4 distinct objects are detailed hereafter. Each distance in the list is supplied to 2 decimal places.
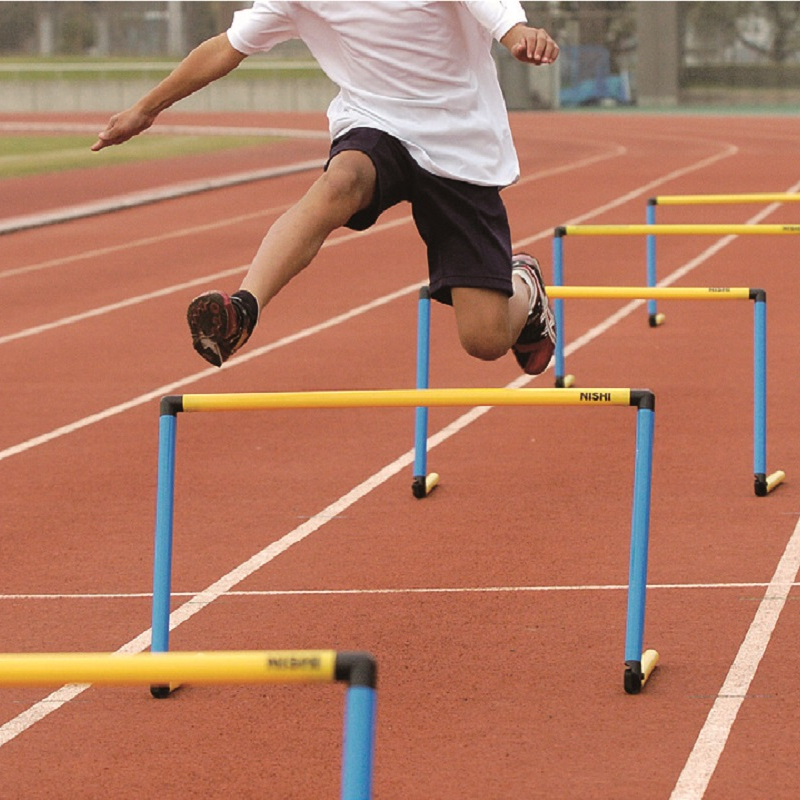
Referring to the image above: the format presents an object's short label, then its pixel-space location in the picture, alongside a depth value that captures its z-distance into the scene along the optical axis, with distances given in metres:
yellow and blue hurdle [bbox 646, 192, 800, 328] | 20.37
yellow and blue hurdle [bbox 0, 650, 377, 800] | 4.73
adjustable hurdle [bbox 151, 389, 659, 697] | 9.70
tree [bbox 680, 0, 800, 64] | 107.12
